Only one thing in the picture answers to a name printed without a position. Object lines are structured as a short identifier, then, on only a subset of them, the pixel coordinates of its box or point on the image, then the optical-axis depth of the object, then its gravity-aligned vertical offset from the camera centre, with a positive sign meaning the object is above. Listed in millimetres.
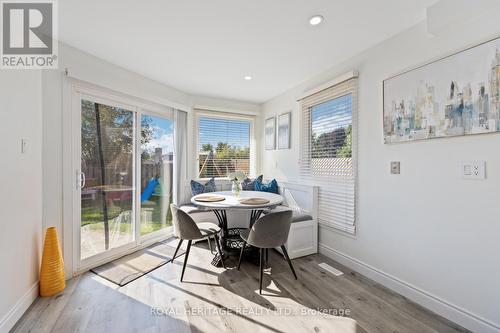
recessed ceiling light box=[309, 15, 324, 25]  1893 +1281
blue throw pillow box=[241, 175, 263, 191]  3944 -333
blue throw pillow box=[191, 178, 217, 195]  3684 -376
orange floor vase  2047 -970
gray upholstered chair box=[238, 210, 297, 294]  2141 -647
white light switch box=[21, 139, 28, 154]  1832 +165
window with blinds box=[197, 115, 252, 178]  4242 +405
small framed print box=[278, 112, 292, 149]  3777 +631
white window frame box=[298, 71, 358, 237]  2586 +70
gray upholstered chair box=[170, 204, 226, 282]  2317 -670
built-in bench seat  2887 -755
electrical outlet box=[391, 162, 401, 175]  2148 -20
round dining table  2348 -418
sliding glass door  2574 -153
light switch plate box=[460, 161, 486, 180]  1599 -28
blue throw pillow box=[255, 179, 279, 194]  3740 -364
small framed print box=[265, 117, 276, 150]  4184 +640
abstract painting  1554 +564
